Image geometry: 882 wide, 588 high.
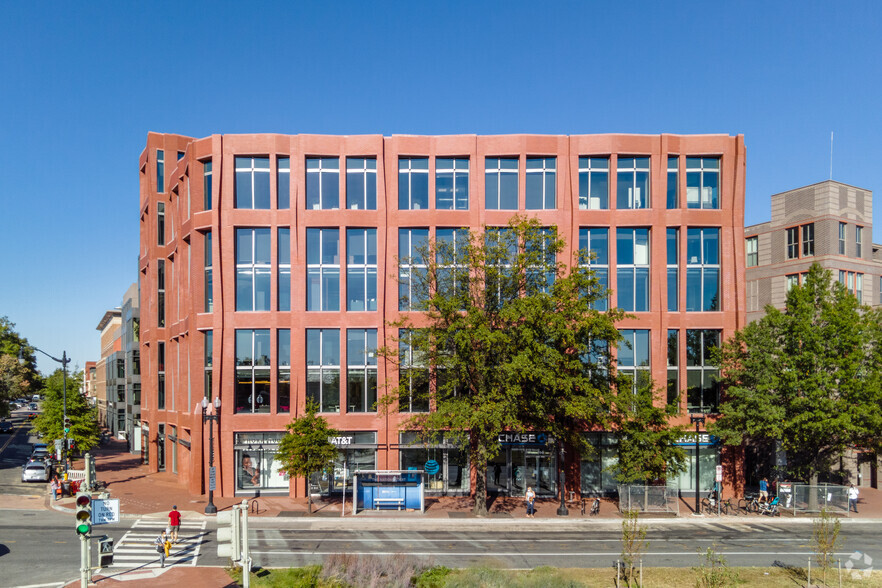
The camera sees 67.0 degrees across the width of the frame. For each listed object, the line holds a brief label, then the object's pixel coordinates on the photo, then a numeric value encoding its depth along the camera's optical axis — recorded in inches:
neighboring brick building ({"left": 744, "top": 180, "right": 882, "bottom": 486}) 1909.4
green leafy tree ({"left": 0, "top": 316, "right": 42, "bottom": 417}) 2804.9
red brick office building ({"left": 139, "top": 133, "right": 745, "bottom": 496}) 1593.3
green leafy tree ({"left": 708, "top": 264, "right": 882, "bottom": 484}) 1384.1
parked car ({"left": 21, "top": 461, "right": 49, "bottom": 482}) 1851.1
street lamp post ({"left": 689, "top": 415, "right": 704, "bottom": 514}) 1412.4
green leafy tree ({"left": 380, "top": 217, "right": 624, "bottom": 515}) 1311.5
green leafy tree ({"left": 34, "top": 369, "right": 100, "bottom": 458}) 1995.6
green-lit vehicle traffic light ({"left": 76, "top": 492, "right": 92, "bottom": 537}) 597.6
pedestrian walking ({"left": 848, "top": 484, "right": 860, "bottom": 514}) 1485.0
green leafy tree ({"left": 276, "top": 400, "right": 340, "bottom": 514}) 1386.6
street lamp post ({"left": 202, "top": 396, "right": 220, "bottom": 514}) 1360.2
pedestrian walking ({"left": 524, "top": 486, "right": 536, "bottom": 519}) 1376.7
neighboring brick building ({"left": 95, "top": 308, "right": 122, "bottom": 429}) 3457.2
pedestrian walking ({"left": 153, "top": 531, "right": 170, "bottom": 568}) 985.5
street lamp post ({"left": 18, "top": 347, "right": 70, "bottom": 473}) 1794.7
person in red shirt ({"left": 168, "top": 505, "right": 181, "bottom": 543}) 1088.8
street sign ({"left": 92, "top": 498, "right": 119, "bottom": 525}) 660.7
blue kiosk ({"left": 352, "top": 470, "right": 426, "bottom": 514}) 1398.9
